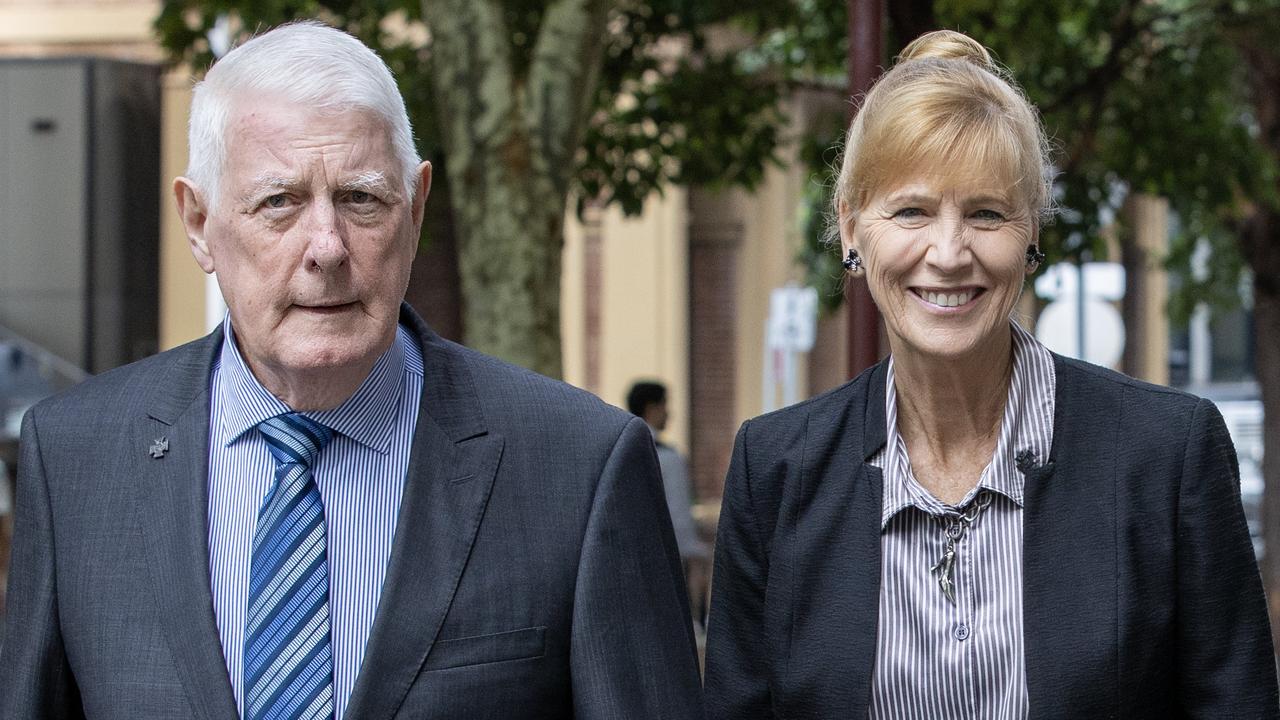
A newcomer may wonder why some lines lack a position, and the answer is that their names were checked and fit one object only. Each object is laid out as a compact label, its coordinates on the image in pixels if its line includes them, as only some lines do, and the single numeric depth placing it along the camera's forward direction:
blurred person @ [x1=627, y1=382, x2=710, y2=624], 11.42
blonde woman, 2.95
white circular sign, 17.88
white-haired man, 2.74
